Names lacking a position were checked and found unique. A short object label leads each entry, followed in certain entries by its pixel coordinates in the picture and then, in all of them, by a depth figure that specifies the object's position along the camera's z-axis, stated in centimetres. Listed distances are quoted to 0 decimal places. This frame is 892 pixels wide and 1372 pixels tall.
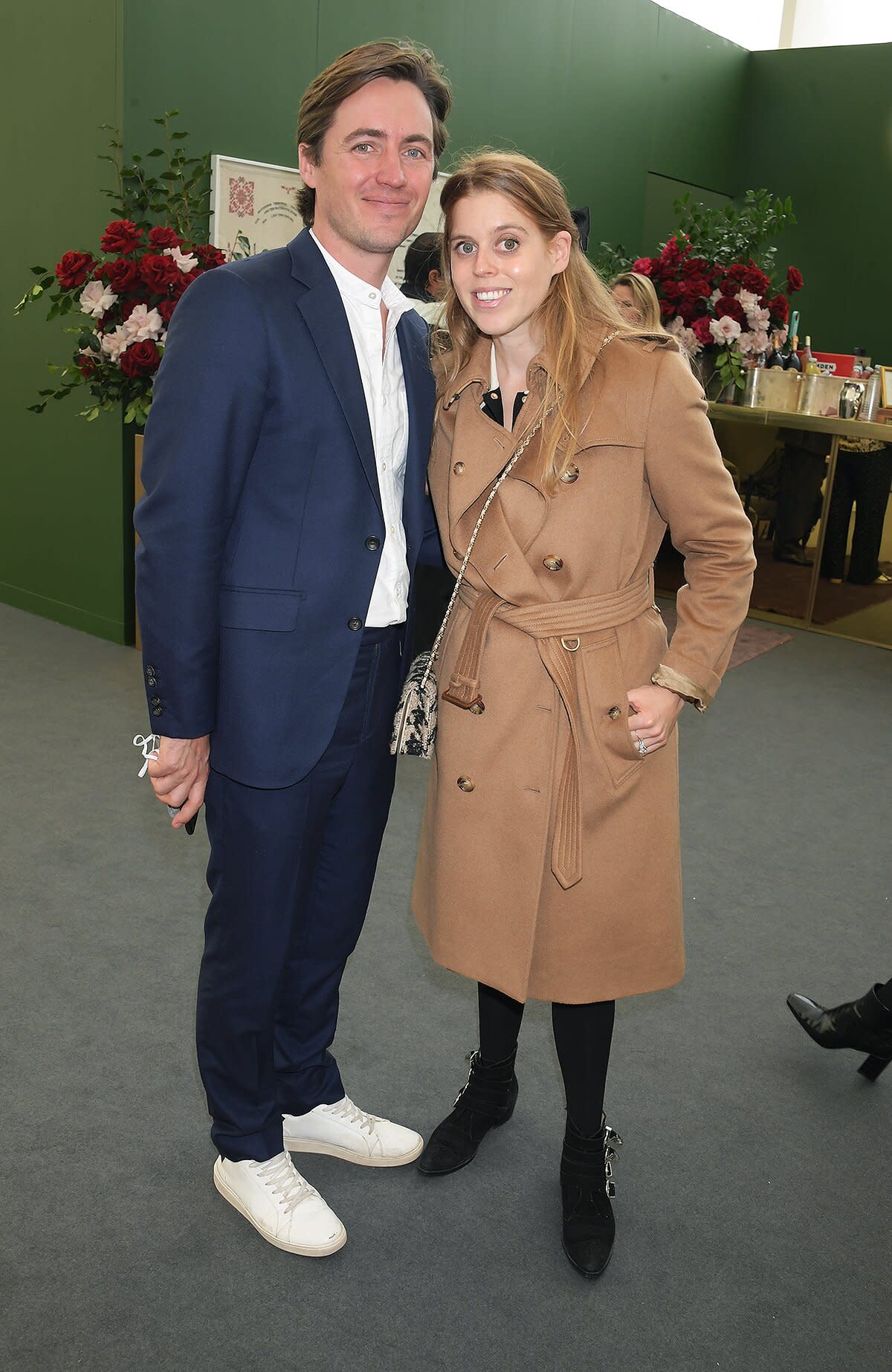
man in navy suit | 151
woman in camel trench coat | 159
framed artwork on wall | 460
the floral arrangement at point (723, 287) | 503
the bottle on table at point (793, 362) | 625
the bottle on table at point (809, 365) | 635
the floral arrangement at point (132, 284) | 399
